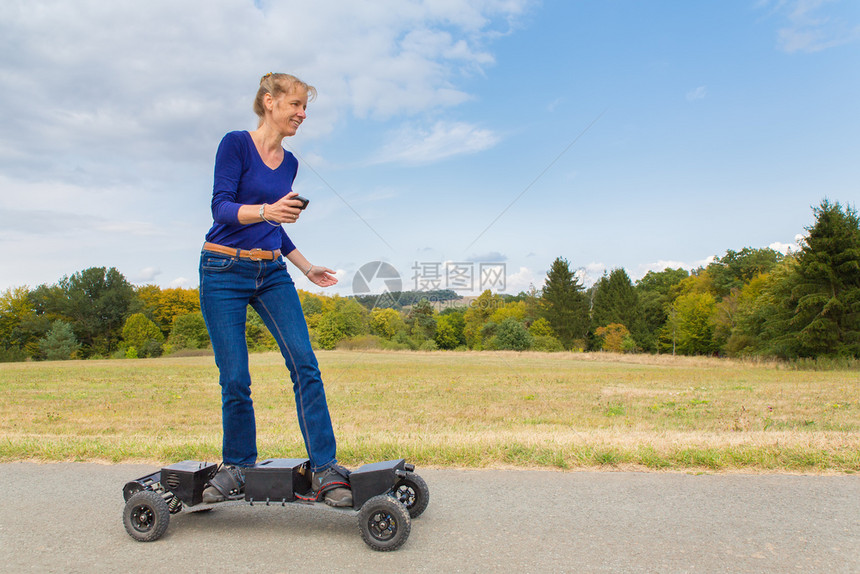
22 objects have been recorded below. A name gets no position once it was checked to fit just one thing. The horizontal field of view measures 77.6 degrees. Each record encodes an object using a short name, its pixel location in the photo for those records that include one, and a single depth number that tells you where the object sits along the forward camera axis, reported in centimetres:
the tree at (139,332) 6362
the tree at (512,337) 6788
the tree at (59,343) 5584
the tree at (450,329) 8212
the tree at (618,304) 8419
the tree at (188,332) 6445
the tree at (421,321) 6319
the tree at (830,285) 3319
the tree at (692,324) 8000
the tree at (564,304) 8288
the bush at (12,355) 5406
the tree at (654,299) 8675
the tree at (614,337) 7787
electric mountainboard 267
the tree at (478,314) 8671
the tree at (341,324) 6438
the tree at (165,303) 7338
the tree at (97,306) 6525
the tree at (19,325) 6062
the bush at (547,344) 7106
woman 314
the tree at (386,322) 6594
